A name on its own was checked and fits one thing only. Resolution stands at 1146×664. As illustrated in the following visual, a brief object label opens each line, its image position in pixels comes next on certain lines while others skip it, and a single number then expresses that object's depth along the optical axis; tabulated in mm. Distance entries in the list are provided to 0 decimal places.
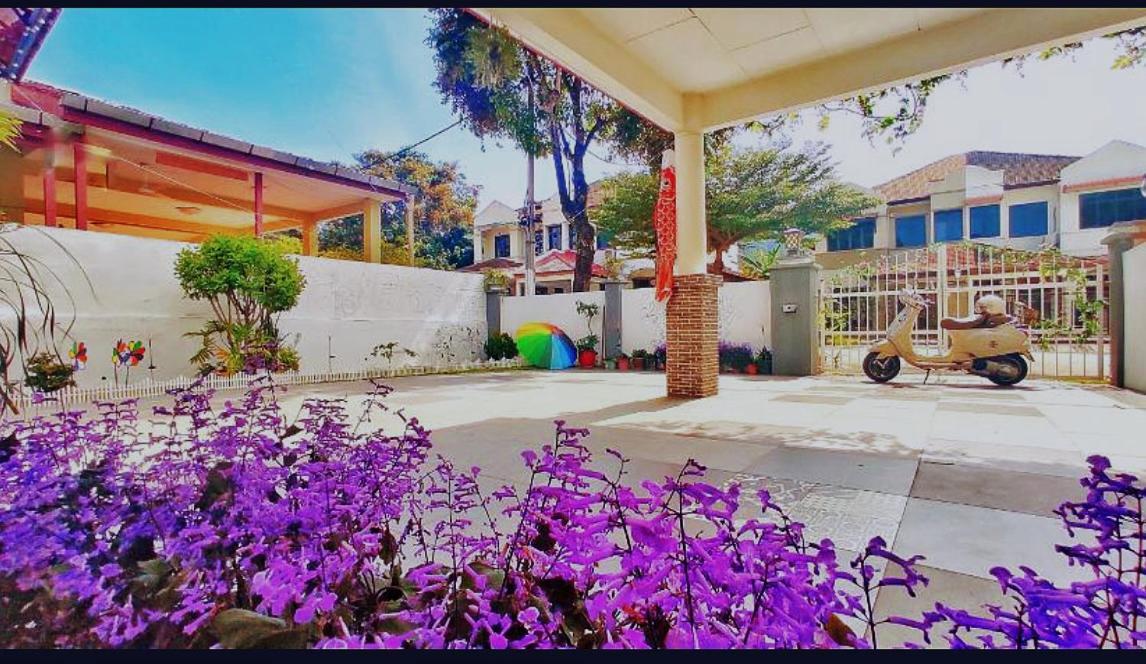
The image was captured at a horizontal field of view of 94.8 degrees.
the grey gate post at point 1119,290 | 6215
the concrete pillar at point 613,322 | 10750
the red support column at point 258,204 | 9672
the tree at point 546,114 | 11477
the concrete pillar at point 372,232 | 11695
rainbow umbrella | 10508
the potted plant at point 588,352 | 10852
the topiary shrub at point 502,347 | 11538
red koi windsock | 5910
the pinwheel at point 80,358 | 6244
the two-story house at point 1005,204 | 15656
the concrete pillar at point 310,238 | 13219
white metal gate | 7145
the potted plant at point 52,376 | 5379
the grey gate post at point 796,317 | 8281
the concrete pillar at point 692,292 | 5898
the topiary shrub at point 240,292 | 7281
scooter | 6484
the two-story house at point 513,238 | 19964
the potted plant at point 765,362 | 8750
